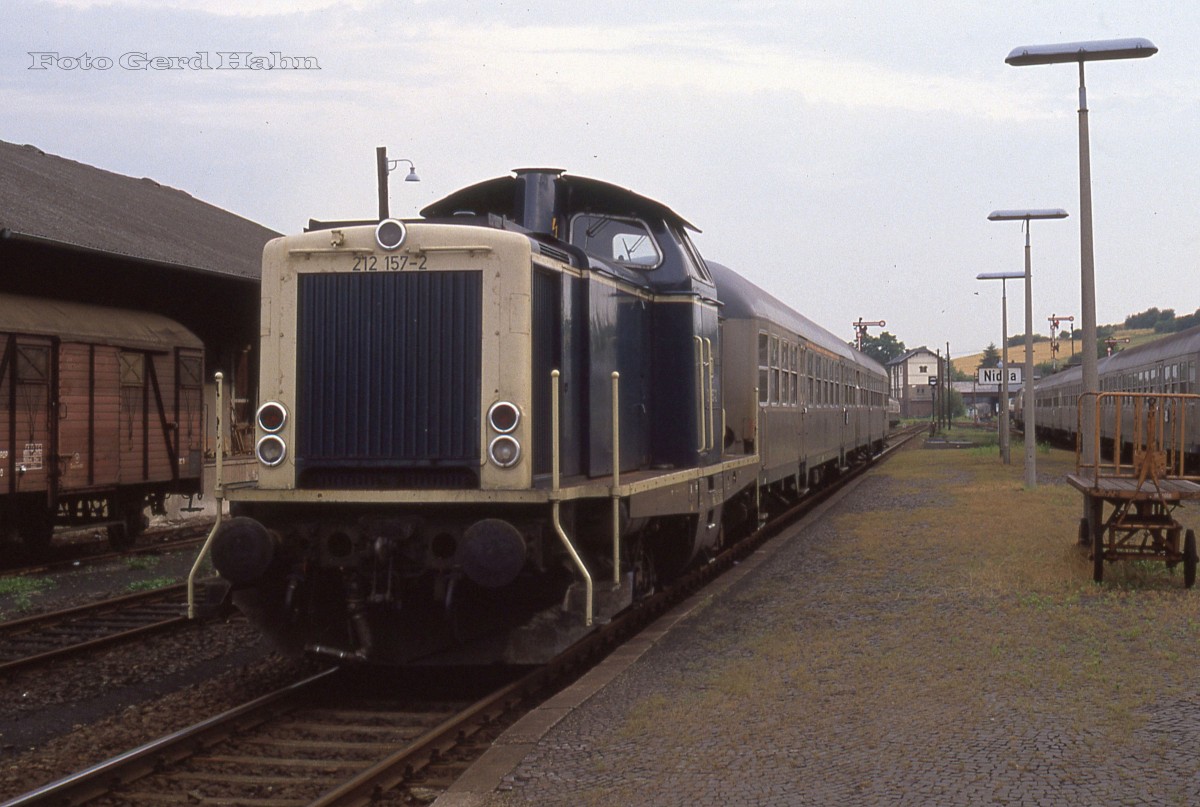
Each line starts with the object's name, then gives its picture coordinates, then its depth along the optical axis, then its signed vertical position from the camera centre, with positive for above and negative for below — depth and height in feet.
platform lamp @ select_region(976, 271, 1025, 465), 99.28 +3.32
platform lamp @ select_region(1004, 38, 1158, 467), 44.91 +12.45
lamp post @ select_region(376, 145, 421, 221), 77.05 +17.37
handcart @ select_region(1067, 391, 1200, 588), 33.35 -2.00
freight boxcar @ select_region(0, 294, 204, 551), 45.06 +0.76
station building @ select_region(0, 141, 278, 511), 52.65 +8.59
